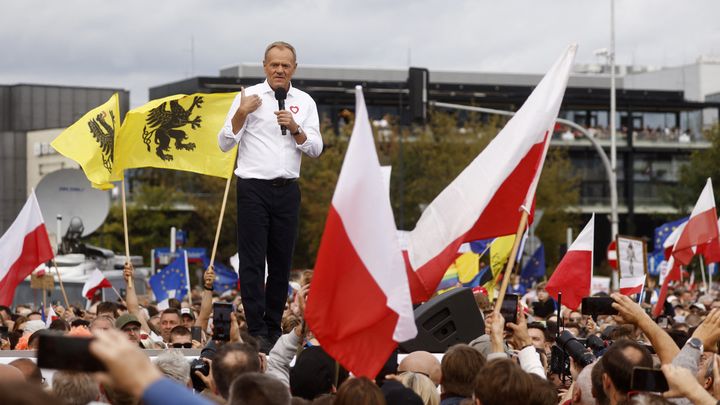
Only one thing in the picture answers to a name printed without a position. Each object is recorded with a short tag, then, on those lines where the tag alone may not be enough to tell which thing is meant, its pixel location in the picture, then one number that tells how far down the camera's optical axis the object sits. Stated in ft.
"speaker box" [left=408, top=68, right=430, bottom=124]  92.22
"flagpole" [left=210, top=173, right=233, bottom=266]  37.02
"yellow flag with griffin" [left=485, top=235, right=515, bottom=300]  60.85
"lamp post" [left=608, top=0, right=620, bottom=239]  156.25
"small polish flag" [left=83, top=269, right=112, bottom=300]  70.23
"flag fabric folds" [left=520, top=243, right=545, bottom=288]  100.78
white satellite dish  109.60
